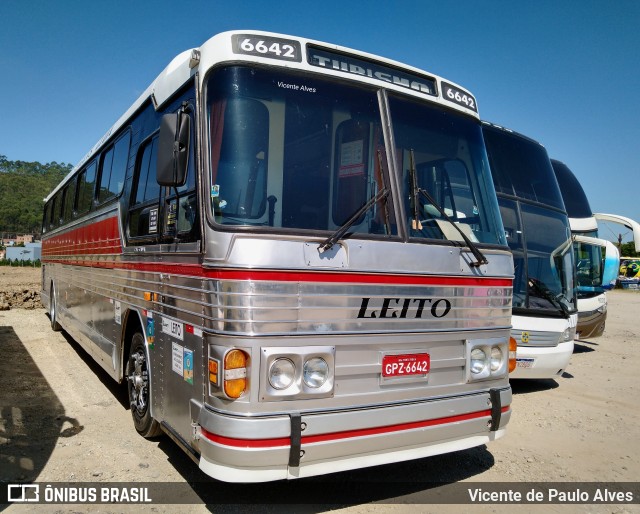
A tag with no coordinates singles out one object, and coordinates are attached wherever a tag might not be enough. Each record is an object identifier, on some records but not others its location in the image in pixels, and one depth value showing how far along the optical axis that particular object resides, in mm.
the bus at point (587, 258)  11234
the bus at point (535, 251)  7430
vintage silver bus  3334
